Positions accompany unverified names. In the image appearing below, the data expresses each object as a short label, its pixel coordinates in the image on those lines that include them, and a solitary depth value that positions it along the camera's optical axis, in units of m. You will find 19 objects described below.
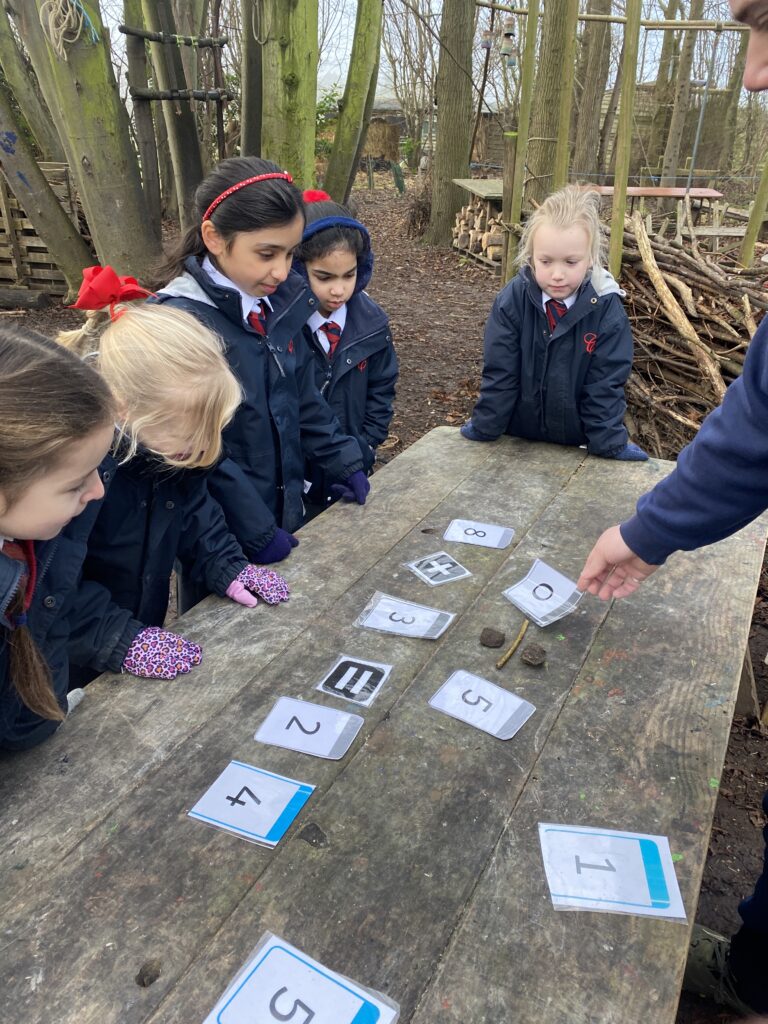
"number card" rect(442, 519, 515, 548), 2.58
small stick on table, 1.94
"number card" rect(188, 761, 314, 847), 1.44
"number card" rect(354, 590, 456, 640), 2.07
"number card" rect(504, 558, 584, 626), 2.16
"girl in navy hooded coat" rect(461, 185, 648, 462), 3.17
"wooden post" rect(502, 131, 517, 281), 6.14
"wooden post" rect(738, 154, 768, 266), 5.22
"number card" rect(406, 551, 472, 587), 2.34
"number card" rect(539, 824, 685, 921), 1.31
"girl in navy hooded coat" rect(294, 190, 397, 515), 3.03
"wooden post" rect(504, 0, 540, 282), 5.11
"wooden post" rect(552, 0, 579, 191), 4.89
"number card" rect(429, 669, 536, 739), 1.73
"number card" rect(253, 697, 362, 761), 1.66
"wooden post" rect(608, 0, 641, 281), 4.33
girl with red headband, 2.53
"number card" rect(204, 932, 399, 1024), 1.13
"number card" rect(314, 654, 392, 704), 1.82
